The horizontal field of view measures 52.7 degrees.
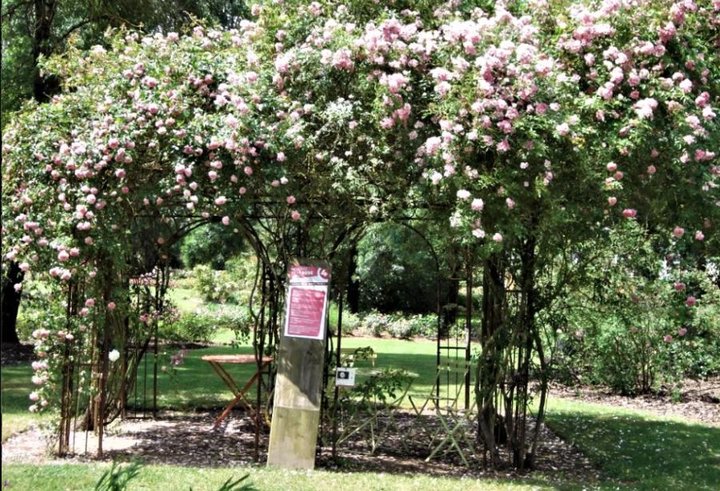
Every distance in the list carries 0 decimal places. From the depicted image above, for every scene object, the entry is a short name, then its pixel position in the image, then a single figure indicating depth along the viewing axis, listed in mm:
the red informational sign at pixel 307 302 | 6094
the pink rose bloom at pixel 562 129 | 4984
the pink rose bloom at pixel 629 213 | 5281
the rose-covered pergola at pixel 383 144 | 5223
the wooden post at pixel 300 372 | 6070
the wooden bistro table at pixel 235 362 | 6873
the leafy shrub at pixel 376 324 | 20156
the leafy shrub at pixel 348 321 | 18797
